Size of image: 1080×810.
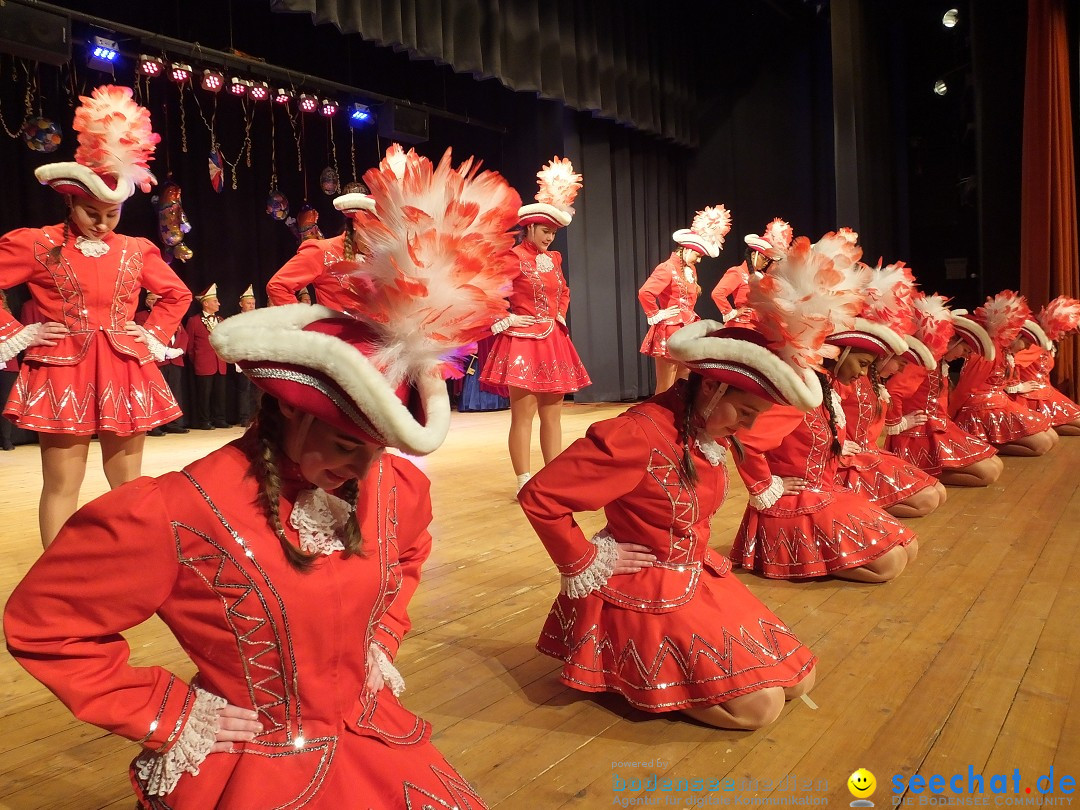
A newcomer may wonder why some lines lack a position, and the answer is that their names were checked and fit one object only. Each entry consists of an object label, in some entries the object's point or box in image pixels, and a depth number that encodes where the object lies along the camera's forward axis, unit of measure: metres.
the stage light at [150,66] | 6.08
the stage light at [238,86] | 6.57
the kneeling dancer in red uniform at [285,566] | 1.04
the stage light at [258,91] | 6.68
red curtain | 7.90
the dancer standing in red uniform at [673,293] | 6.26
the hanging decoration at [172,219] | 7.39
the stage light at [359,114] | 7.63
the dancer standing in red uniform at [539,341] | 4.23
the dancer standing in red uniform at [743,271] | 6.46
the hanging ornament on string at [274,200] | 8.22
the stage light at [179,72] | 6.19
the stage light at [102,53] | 5.85
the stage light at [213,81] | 6.38
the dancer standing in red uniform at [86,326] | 2.79
